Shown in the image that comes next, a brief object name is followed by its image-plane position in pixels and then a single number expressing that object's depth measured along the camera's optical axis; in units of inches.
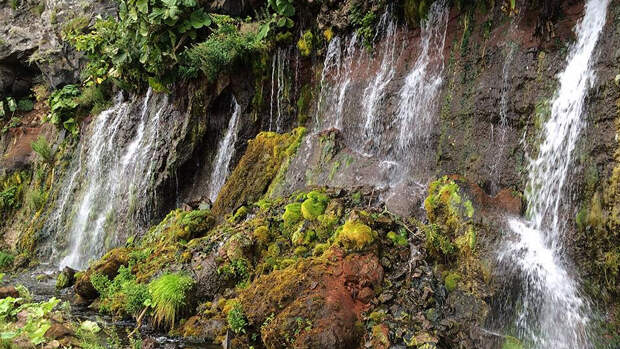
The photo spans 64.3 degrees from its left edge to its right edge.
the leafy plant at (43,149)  666.8
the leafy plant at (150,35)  445.4
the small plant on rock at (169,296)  258.4
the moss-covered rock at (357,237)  236.4
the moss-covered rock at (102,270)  322.0
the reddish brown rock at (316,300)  196.7
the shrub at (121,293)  278.8
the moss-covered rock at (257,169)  378.9
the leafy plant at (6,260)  536.1
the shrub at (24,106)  792.3
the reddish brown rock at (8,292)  232.4
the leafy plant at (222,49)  456.4
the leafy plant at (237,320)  221.1
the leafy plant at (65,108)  669.1
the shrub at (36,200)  631.2
